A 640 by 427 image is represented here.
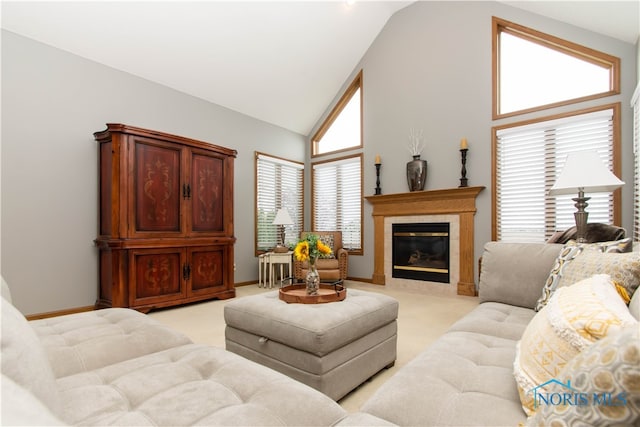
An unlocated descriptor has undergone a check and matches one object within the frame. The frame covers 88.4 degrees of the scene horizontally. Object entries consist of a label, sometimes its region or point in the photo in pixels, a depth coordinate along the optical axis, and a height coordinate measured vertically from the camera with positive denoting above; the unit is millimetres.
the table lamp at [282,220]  5188 -75
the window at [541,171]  3654 +546
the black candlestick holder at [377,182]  5297 +534
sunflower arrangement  2277 -236
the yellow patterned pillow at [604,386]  446 -252
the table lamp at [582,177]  2309 +270
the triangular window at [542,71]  3709 +1733
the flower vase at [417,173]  4770 +611
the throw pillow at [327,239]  5328 -386
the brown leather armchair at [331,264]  4789 -735
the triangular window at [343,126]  5808 +1630
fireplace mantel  4414 +72
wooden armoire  3379 -58
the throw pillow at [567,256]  1770 -232
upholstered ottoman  1687 -688
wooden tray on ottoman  2107 -537
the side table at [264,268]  5109 -831
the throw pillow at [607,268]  1381 -244
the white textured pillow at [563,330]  745 -280
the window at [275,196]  5512 +350
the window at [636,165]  3162 +501
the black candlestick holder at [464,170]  4438 +610
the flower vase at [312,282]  2229 -452
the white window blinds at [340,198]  5699 +309
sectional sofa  500 -551
